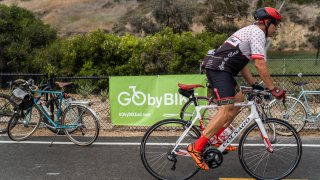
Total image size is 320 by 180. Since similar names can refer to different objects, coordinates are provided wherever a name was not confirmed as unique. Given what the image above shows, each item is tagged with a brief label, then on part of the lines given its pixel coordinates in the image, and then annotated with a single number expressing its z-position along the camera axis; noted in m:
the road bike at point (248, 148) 5.39
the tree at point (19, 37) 18.86
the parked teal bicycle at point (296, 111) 8.37
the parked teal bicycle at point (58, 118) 7.51
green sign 8.26
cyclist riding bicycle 5.13
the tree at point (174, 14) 44.44
